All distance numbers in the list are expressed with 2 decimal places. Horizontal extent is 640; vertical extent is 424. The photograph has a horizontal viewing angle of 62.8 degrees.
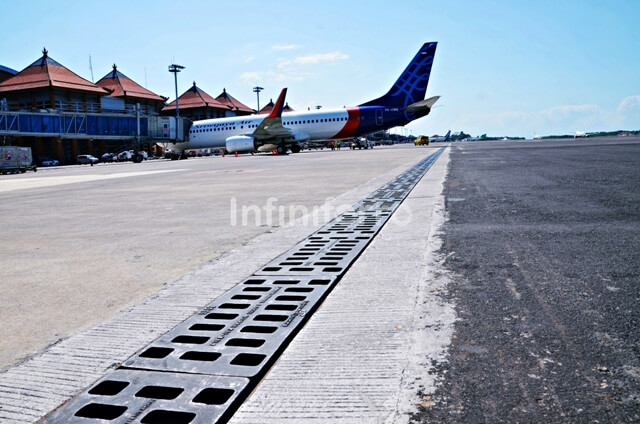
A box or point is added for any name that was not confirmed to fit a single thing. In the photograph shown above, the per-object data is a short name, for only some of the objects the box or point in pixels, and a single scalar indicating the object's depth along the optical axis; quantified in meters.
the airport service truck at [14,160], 32.66
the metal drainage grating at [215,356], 2.17
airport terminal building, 45.31
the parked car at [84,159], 56.20
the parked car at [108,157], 60.03
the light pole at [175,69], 69.56
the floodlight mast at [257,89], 96.94
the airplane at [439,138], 140.07
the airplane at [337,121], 46.19
